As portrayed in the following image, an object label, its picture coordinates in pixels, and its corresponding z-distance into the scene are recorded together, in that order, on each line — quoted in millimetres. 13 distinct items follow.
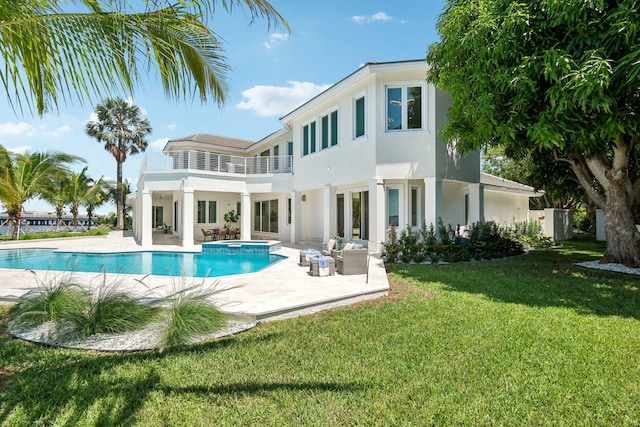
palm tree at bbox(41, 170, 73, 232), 26250
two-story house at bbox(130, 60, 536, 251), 14539
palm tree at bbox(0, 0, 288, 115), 3639
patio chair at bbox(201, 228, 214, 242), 23000
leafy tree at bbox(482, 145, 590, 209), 15080
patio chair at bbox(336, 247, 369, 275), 10352
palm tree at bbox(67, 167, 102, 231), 29594
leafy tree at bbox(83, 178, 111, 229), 32062
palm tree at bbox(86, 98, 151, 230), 33125
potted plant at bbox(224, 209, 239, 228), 26234
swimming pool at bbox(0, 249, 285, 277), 13414
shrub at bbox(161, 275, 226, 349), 5266
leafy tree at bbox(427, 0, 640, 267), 7066
